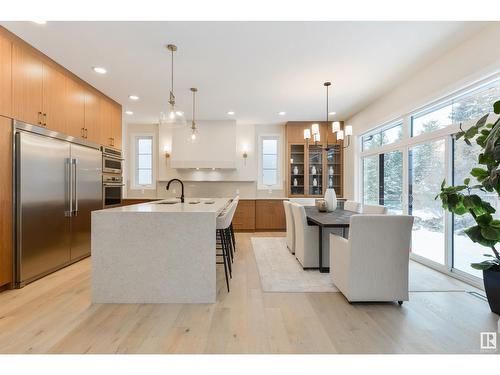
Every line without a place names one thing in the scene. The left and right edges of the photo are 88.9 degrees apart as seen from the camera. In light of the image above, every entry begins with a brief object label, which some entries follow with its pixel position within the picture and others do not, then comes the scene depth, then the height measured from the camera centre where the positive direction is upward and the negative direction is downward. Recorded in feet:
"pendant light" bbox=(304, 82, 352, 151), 11.59 +2.58
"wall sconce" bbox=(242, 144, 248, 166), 21.29 +2.61
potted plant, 6.57 -0.72
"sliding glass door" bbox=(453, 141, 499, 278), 9.34 -1.50
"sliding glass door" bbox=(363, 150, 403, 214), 13.93 +0.31
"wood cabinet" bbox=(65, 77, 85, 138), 11.42 +3.50
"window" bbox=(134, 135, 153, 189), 21.35 +1.74
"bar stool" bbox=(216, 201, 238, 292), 8.38 -1.33
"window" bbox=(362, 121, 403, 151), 14.01 +2.99
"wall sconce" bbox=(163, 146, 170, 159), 20.86 +2.73
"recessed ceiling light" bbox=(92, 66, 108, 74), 11.07 +5.04
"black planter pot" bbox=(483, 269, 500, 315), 7.02 -2.88
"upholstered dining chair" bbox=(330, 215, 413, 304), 7.29 -2.15
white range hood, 19.85 +2.89
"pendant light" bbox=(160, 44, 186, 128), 9.40 +2.57
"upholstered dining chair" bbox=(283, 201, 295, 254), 13.29 -2.35
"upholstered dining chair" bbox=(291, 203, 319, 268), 10.94 -2.57
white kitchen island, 7.67 -2.21
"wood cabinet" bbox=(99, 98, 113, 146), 14.12 +3.58
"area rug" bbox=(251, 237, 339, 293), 8.90 -3.62
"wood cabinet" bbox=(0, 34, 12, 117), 8.34 +3.53
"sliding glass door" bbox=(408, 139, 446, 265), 10.98 -0.62
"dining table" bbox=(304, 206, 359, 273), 8.95 -1.35
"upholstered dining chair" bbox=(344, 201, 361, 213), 13.23 -1.15
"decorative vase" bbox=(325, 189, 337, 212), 12.64 -0.81
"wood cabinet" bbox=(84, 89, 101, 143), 12.78 +3.51
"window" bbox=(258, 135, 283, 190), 21.58 +1.73
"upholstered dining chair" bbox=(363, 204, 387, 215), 10.37 -1.04
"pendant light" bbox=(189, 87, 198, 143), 13.27 +2.99
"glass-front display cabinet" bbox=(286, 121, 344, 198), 20.34 +1.63
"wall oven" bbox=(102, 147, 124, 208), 14.08 +0.36
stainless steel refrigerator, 8.96 -0.64
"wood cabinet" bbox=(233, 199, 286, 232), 19.83 -2.40
